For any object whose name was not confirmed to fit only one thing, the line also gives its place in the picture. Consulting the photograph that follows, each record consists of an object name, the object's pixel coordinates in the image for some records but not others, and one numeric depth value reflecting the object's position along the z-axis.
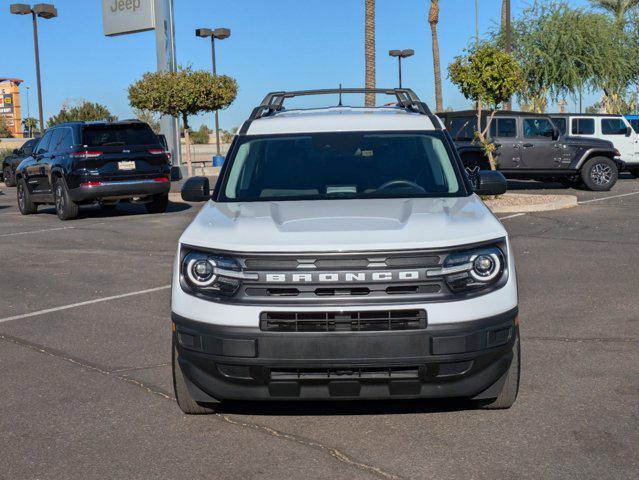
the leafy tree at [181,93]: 28.53
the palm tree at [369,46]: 25.77
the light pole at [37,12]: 38.09
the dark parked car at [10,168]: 32.41
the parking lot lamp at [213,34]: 43.41
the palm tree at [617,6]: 46.91
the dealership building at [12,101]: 133.62
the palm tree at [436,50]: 41.50
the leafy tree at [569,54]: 37.59
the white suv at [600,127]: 23.06
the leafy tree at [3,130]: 95.19
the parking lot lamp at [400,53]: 53.62
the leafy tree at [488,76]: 19.09
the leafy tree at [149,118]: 61.41
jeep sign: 37.44
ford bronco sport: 4.09
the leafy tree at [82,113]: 71.69
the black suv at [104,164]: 16.33
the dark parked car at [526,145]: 19.77
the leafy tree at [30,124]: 99.50
